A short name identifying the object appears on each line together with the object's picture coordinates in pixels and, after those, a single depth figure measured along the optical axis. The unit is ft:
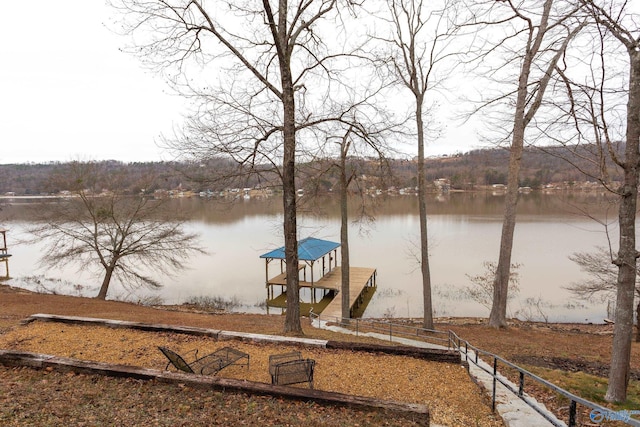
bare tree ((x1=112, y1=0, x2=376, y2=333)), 24.00
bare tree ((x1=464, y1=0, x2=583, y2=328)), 27.77
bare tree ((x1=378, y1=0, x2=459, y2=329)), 33.40
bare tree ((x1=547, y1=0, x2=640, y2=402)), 16.25
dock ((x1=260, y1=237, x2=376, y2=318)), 57.00
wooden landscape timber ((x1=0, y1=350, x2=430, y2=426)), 13.61
